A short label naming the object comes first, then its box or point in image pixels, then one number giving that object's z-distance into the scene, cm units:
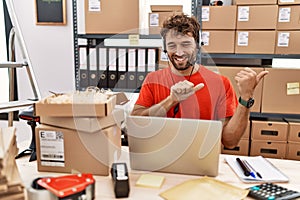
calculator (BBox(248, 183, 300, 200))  95
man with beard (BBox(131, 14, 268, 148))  154
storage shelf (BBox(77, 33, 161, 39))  222
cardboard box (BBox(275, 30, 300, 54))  225
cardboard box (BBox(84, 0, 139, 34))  219
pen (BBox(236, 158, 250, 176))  113
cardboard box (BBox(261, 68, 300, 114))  229
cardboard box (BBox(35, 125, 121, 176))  108
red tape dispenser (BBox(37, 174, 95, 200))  78
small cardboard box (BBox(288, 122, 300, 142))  231
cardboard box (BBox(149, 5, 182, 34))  225
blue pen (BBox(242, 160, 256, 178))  112
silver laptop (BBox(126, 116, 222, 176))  105
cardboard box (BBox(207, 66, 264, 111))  236
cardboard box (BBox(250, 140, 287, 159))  237
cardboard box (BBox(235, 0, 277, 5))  222
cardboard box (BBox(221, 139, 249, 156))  241
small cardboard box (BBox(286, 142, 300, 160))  233
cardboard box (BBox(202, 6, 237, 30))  230
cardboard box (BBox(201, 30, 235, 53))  234
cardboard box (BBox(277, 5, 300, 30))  221
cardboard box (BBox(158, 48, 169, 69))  218
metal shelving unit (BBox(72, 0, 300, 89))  227
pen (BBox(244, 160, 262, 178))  113
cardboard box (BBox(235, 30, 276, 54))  228
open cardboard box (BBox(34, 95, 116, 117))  104
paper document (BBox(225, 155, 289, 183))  110
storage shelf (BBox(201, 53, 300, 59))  231
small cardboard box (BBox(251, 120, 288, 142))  234
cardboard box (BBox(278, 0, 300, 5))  220
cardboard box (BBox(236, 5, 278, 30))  224
